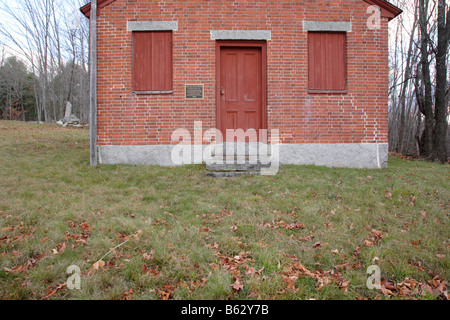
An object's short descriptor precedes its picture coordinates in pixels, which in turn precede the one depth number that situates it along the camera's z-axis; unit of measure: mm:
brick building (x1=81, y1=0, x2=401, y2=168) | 8195
